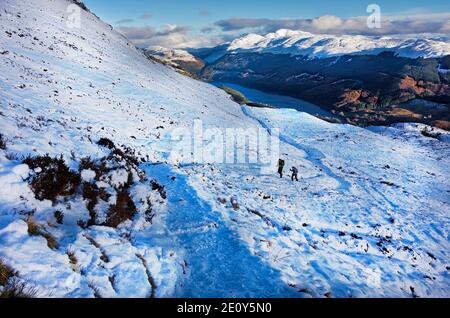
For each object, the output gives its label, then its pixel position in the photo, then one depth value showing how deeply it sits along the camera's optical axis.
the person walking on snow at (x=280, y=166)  24.12
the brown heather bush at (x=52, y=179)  9.55
